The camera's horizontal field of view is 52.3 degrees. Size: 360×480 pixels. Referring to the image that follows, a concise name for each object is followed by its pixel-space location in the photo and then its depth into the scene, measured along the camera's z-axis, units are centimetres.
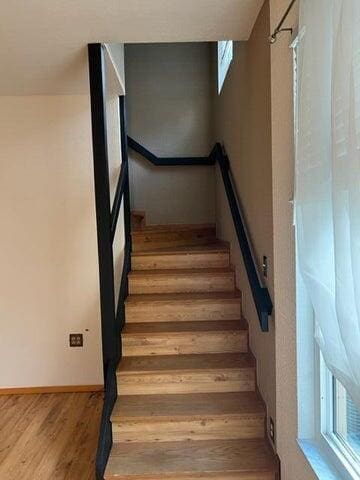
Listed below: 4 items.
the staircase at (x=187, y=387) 184
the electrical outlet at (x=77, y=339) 313
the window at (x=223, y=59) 320
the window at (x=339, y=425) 127
